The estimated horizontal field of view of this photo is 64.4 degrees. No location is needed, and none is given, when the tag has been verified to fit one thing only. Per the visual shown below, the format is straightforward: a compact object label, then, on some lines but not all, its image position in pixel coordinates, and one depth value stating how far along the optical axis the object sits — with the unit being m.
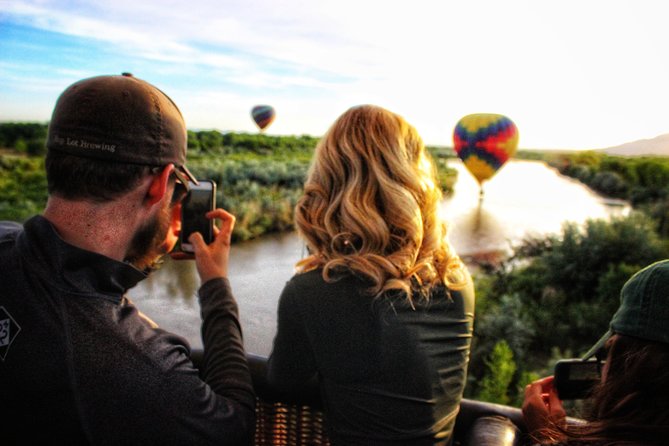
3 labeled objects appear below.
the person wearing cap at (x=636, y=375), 0.95
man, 0.93
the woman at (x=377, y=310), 1.43
